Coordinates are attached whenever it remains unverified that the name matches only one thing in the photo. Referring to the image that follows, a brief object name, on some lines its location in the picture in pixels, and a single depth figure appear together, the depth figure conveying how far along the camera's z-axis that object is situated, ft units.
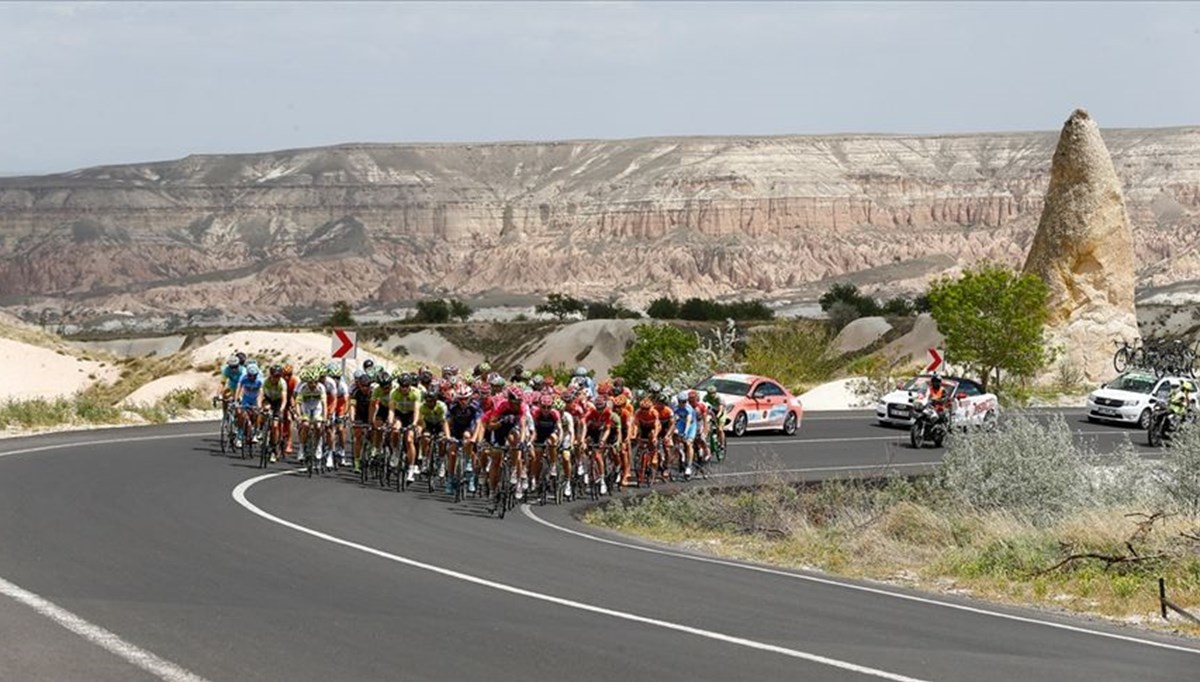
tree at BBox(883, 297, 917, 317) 416.20
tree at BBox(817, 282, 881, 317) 422.82
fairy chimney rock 209.97
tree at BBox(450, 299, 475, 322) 466.29
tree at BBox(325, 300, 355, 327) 436.11
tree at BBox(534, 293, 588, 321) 481.46
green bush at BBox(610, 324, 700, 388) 198.70
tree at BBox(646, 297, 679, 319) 428.31
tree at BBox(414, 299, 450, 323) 448.04
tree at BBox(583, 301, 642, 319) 427.74
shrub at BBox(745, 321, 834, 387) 203.31
